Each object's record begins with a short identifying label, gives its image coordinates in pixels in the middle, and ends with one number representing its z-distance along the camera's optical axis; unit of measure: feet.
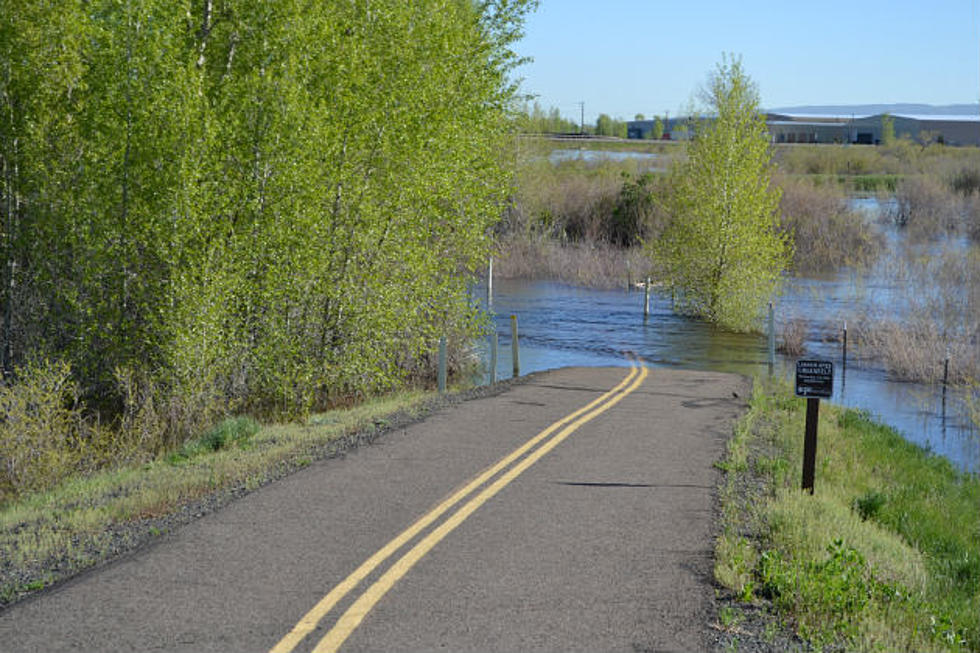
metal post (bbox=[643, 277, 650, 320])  124.98
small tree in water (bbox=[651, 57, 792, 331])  117.19
